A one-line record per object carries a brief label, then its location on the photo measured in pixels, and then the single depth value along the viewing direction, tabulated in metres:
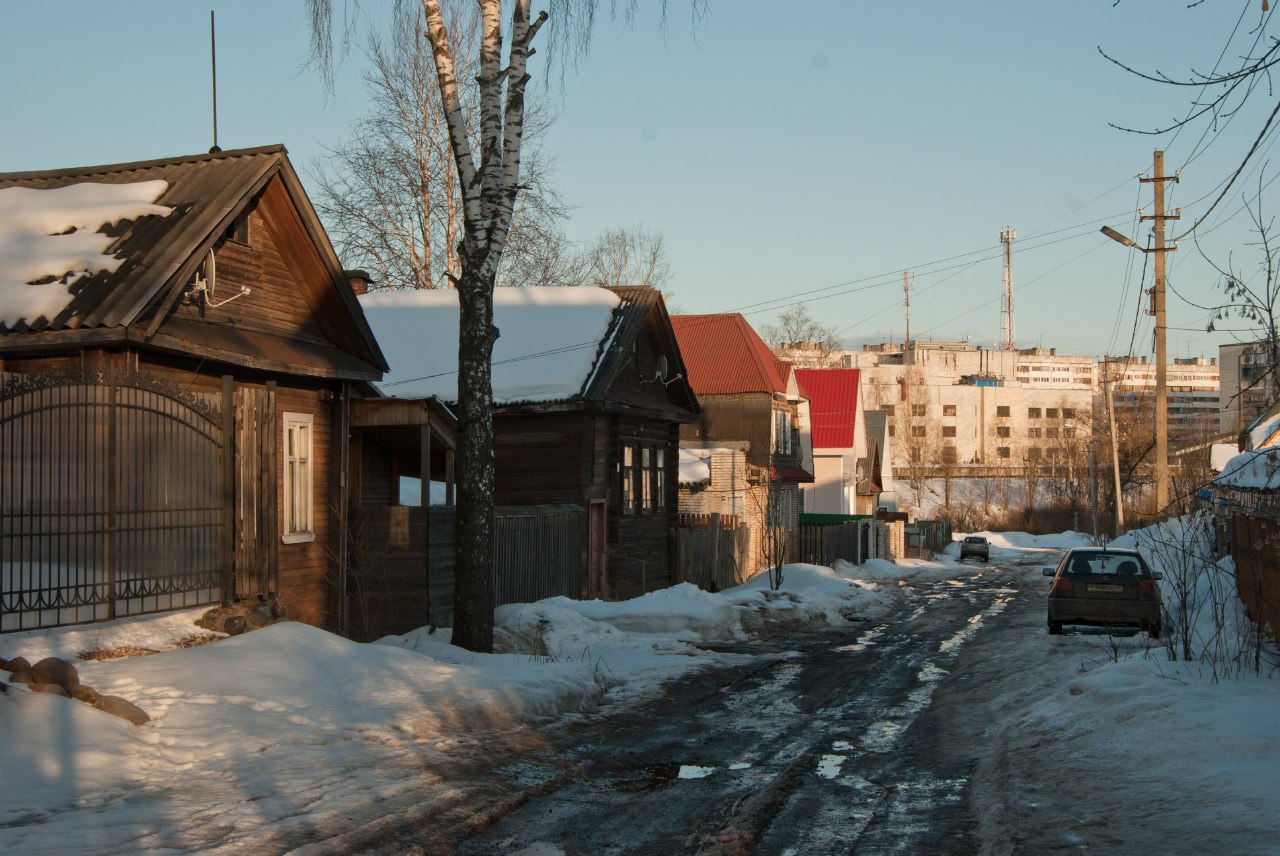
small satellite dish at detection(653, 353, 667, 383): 30.28
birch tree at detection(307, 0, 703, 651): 13.68
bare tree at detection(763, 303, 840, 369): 84.22
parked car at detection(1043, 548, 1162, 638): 18.64
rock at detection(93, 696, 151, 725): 8.70
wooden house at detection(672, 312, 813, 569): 38.38
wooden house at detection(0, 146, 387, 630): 10.91
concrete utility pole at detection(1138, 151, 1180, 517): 29.05
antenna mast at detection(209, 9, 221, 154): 16.39
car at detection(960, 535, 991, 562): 59.22
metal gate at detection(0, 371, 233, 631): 10.52
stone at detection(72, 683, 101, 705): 8.73
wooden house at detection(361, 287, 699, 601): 25.84
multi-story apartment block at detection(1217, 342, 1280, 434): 63.03
